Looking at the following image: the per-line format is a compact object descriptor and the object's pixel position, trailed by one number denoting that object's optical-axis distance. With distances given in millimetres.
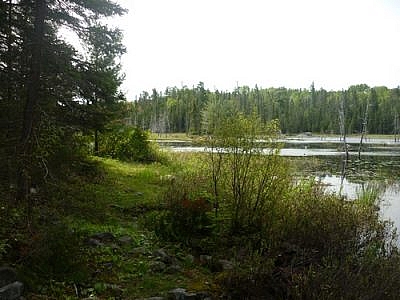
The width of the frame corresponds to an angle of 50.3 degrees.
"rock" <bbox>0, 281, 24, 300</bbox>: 4430
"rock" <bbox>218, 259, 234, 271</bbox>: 6754
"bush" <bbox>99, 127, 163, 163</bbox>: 22359
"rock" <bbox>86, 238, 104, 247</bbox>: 7139
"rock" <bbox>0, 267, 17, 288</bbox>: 4718
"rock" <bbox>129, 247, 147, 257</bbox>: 7115
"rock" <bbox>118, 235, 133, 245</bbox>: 7588
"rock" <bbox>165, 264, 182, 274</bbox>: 6582
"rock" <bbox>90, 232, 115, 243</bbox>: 7531
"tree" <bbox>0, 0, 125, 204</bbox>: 7914
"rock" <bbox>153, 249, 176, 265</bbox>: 6962
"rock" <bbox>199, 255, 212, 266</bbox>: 7219
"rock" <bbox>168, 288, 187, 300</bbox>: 5512
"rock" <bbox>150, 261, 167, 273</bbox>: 6534
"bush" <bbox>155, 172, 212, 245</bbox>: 8305
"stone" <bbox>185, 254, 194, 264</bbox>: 7187
